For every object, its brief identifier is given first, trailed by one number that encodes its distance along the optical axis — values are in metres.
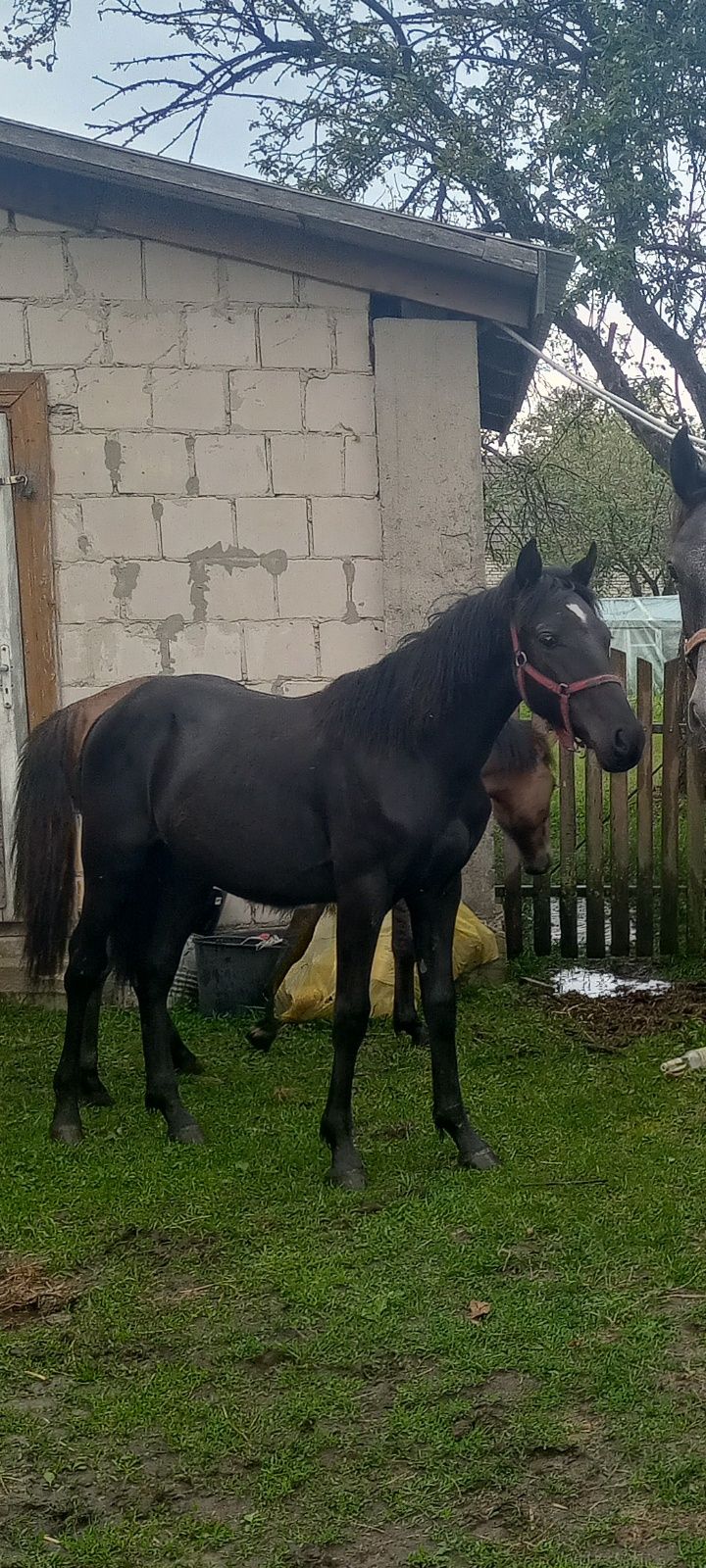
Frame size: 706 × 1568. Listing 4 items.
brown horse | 5.88
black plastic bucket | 6.28
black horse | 3.91
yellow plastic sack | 6.11
